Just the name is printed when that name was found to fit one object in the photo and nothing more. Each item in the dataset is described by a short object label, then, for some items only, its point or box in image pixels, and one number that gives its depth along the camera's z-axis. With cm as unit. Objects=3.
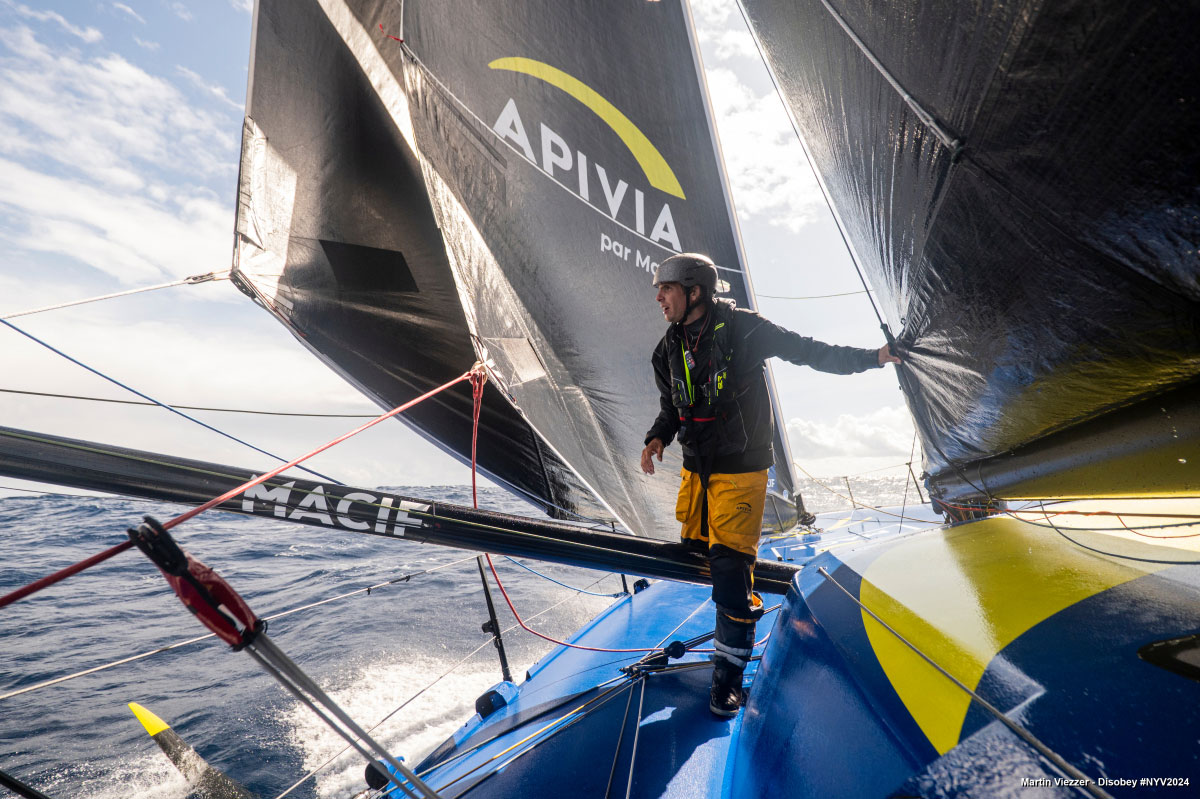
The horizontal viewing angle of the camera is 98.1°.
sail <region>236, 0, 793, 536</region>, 279
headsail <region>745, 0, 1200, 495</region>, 66
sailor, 185
